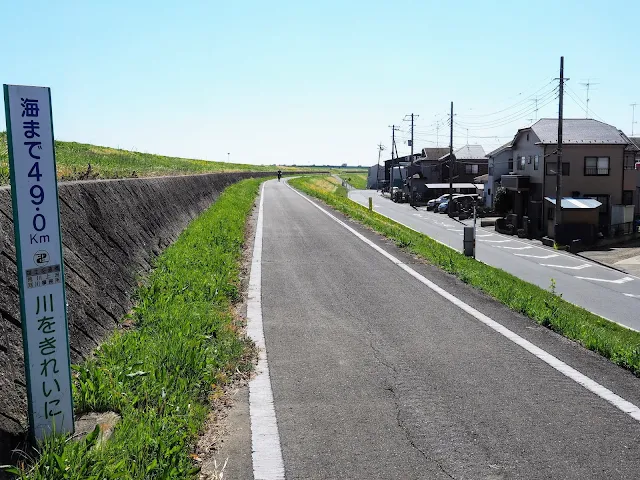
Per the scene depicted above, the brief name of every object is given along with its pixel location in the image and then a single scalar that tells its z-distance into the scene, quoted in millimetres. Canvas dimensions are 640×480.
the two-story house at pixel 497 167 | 49509
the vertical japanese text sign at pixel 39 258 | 3721
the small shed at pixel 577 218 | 34219
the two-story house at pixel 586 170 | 39438
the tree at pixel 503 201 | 45312
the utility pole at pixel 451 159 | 51822
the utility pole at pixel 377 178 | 109250
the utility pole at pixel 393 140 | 89169
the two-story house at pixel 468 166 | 71000
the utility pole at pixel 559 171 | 33688
